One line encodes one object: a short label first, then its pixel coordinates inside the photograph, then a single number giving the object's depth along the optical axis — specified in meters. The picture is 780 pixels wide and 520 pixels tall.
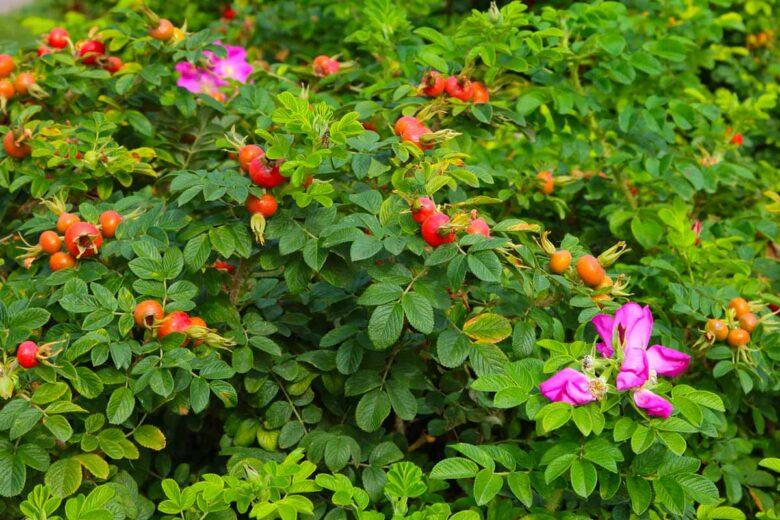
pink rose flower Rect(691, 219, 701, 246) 1.96
